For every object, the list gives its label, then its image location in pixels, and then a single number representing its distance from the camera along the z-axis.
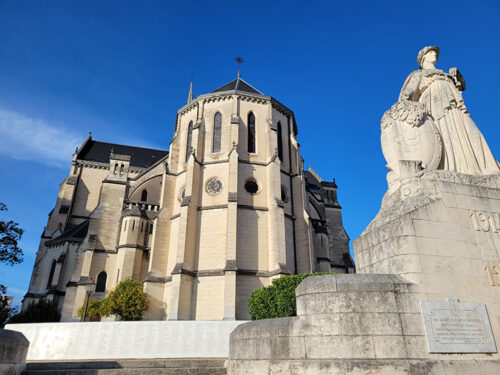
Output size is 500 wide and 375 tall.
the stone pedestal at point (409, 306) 4.22
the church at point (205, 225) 20.49
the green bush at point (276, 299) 14.38
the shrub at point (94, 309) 19.92
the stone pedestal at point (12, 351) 5.81
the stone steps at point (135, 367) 6.95
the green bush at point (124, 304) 19.44
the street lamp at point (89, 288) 14.80
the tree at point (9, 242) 14.01
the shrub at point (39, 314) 21.50
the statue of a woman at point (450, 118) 6.25
